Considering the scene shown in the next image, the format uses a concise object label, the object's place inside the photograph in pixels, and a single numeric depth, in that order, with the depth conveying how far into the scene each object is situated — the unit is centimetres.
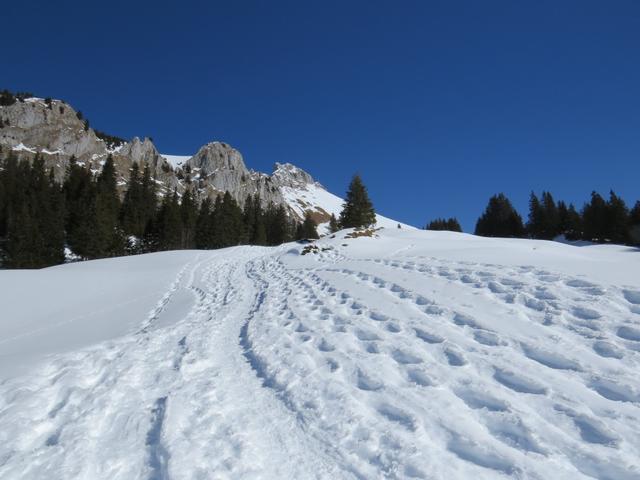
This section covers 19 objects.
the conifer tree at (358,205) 4650
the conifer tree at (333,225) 6244
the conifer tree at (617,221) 5053
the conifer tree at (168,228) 4981
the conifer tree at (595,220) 5309
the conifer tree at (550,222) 6194
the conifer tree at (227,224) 5431
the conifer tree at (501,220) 6625
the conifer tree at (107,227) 3869
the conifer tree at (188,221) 5459
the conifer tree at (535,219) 6350
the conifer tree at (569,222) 5944
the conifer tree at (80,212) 3809
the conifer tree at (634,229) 5024
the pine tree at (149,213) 5072
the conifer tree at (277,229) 7162
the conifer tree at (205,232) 5419
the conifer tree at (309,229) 7300
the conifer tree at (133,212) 5245
